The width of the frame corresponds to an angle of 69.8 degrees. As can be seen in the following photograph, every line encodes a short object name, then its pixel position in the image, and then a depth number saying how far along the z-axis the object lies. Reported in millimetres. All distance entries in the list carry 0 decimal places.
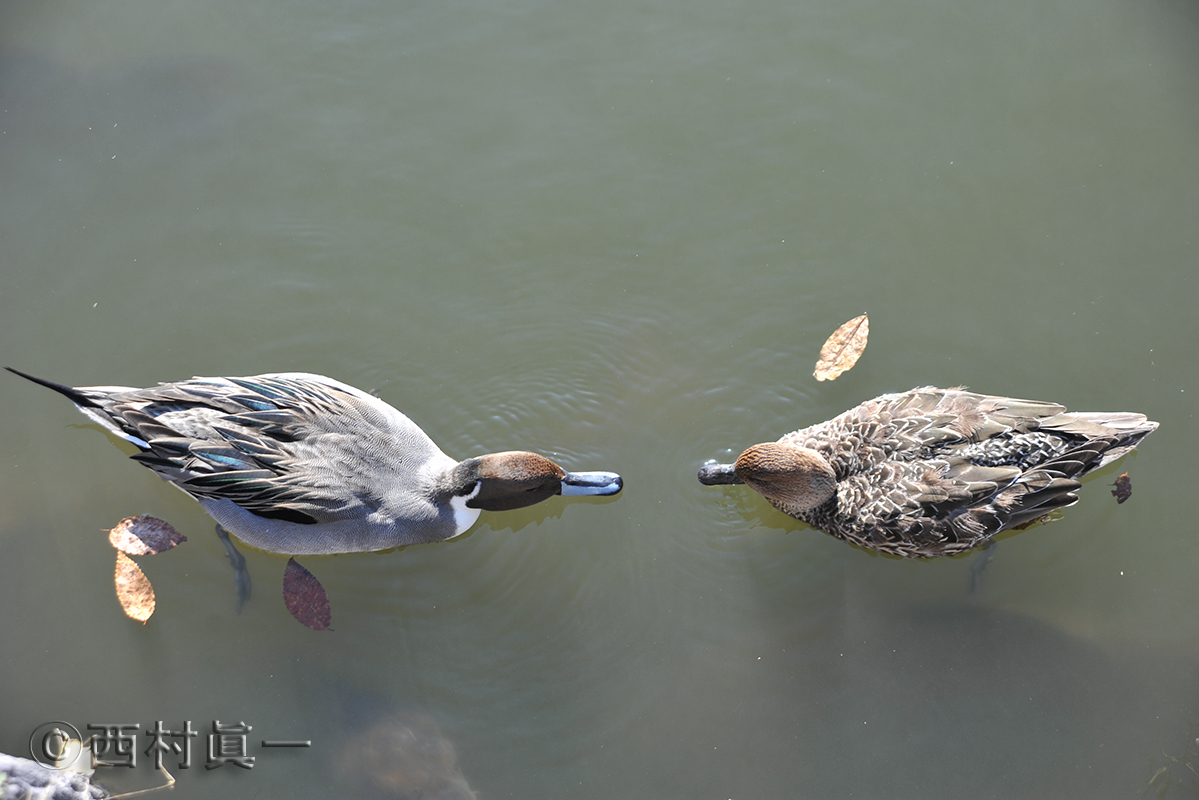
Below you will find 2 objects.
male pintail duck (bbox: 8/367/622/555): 4973
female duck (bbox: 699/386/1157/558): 4809
